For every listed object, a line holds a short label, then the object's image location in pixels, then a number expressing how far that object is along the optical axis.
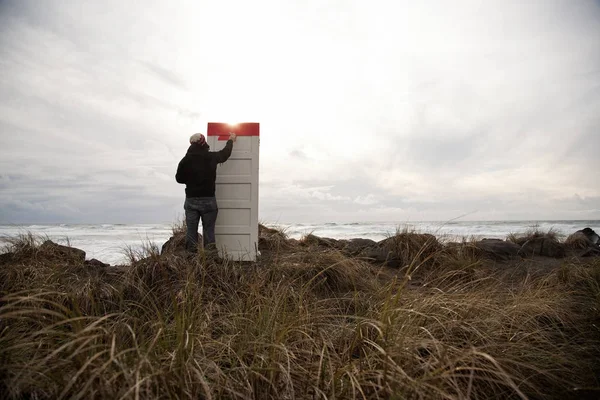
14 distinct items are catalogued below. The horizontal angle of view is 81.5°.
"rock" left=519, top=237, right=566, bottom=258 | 8.41
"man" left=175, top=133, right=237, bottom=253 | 5.87
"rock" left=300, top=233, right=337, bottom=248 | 7.70
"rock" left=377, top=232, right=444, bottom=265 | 7.26
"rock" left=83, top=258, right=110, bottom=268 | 6.64
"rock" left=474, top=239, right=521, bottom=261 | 7.83
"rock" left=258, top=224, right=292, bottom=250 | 7.29
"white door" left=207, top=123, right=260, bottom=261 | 6.45
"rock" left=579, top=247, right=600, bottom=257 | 8.40
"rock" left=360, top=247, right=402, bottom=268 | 7.03
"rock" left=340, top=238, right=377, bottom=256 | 7.30
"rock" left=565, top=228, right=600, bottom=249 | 9.52
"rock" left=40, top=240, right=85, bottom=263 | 6.76
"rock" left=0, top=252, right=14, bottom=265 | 6.10
